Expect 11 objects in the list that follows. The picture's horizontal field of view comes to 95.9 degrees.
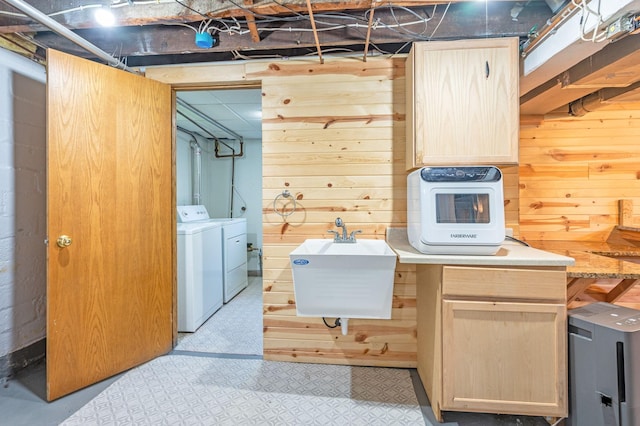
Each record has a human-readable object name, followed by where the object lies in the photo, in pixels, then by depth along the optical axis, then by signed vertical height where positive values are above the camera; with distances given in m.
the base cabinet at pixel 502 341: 1.36 -0.62
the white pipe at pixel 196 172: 3.82 +0.56
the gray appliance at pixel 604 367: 1.18 -0.67
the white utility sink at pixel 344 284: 1.46 -0.37
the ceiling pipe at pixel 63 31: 1.44 +1.03
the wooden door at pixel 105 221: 1.64 -0.04
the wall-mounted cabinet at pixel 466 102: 1.60 +0.62
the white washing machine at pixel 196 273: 2.44 -0.54
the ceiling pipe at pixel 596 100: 1.87 +0.78
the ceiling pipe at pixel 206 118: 2.86 +1.09
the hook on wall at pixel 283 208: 2.02 +0.03
